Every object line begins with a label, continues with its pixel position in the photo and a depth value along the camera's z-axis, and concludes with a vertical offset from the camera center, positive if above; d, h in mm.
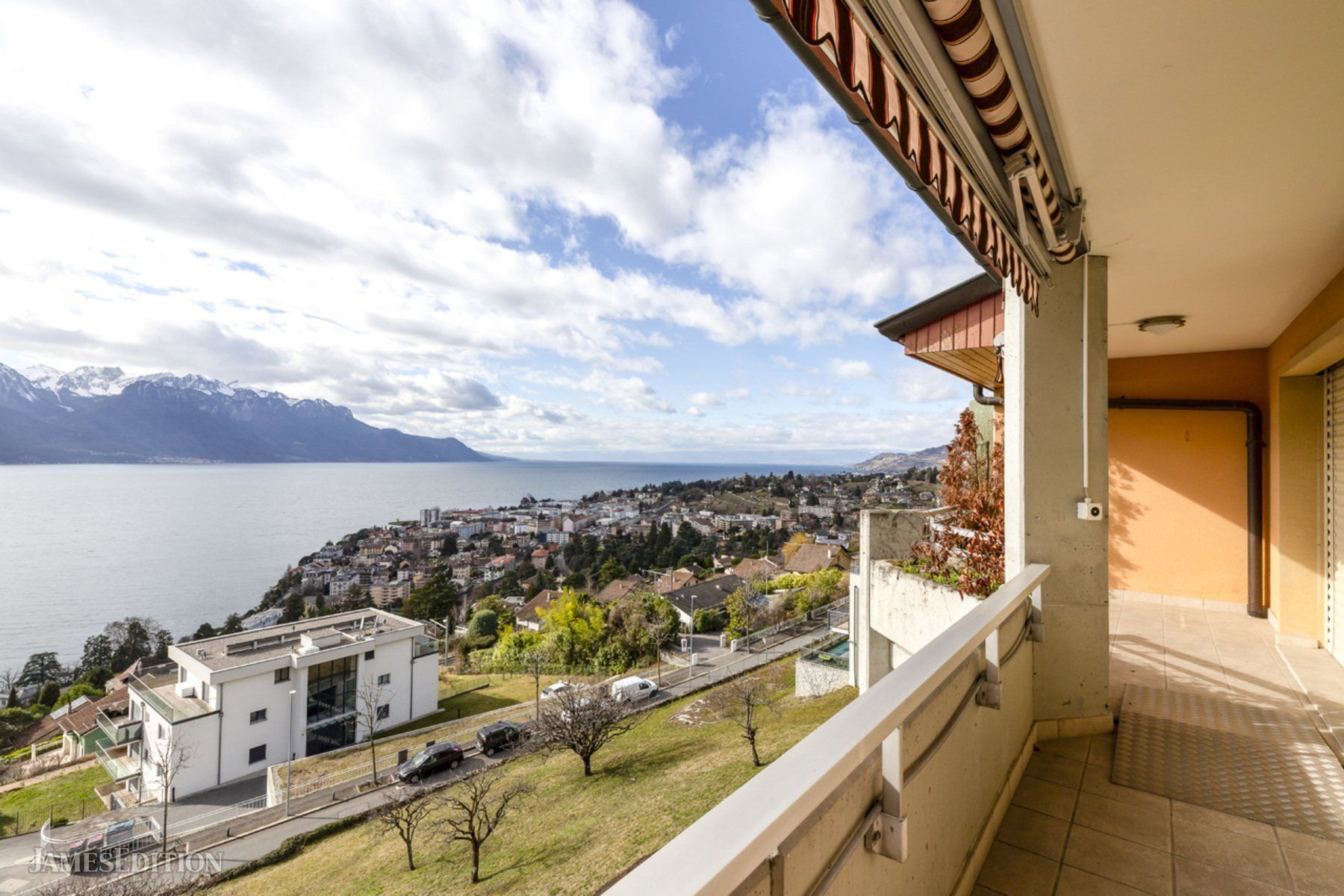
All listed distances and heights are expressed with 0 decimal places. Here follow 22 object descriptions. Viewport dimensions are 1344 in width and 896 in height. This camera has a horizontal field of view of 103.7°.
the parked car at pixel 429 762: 17281 -10257
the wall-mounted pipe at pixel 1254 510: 5035 -334
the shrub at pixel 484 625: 30922 -9810
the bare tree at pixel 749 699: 13469 -7282
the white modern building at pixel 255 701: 19312 -9728
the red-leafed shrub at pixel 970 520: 3742 -393
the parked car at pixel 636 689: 20734 -9114
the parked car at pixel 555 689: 21805 -10041
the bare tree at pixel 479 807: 11891 -9201
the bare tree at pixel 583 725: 15258 -7855
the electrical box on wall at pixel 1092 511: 2748 -203
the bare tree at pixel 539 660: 27109 -10413
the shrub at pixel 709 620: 28531 -8610
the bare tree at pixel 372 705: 22438 -10773
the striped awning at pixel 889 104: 849 +761
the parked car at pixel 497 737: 18938 -10077
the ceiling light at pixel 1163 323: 4188 +1201
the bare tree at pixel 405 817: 12328 -9311
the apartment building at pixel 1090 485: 1043 -74
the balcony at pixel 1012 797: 743 -1299
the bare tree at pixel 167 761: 18172 -10868
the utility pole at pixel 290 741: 20169 -11288
